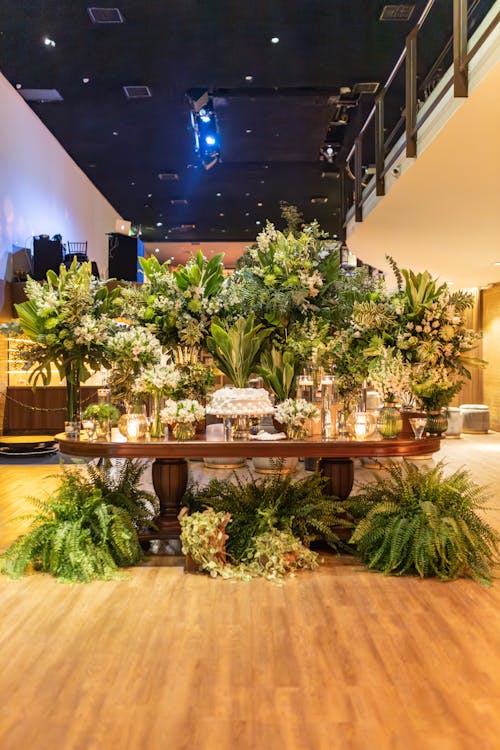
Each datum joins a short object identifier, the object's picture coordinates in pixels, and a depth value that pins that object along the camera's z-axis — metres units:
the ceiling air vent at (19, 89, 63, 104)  10.16
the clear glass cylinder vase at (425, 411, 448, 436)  4.80
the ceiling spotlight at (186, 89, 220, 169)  9.73
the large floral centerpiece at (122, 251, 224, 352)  4.81
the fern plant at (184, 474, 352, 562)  4.55
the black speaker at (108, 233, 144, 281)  14.39
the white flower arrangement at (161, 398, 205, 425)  4.45
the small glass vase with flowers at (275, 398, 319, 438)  4.47
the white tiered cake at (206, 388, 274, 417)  4.39
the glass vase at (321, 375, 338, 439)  4.59
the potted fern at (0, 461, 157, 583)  4.35
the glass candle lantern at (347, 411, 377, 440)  4.56
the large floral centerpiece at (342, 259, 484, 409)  4.61
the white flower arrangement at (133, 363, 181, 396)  4.52
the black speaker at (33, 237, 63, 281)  11.69
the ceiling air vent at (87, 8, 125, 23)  7.50
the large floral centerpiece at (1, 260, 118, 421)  4.71
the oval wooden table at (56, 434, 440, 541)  4.31
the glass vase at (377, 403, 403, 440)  4.53
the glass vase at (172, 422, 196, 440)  4.49
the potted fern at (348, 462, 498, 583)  4.27
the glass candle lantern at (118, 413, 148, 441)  4.54
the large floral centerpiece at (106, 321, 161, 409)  4.55
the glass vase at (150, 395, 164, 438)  4.61
